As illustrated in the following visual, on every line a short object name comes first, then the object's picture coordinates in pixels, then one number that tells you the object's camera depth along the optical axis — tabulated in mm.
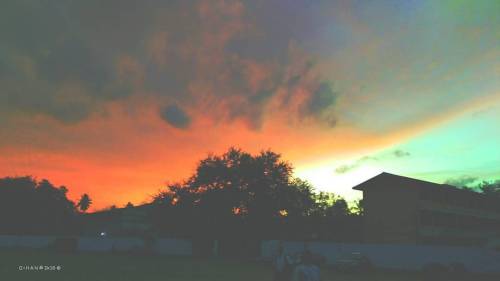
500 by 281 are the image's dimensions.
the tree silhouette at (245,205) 57531
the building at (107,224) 65312
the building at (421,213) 48531
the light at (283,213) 59500
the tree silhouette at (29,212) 80375
